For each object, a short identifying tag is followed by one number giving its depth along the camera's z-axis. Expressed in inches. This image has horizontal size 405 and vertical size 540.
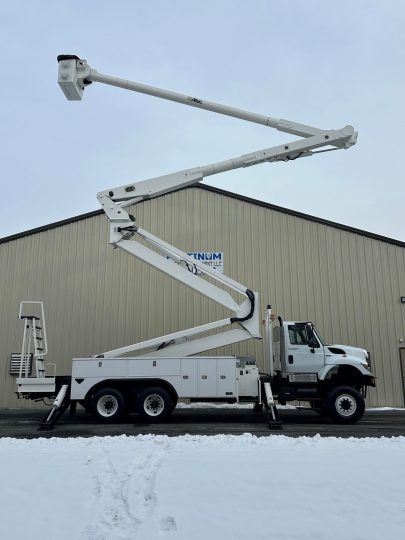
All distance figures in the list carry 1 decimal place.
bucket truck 481.7
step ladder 518.0
